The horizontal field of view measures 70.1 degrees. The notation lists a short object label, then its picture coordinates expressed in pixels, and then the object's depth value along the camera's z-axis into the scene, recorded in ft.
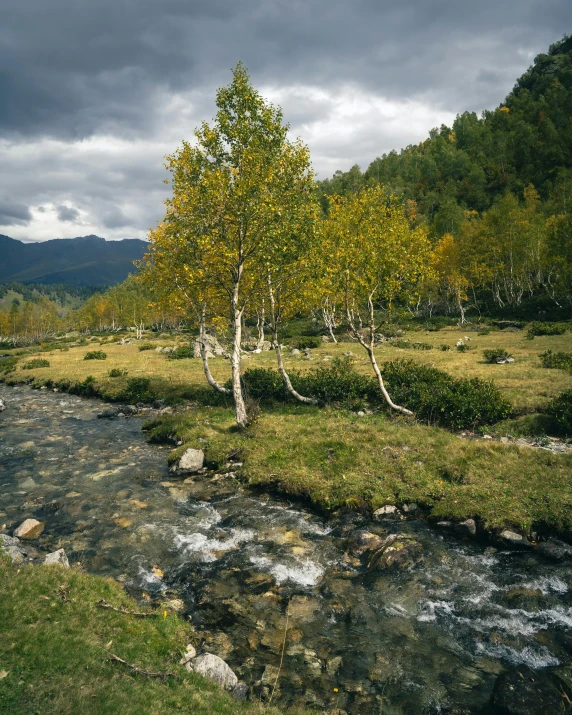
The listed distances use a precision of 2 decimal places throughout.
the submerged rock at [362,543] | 44.09
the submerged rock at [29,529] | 45.52
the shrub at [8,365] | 179.28
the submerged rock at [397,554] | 41.37
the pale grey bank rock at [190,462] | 66.24
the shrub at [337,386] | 92.79
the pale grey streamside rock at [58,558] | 36.65
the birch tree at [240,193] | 75.66
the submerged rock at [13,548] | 34.97
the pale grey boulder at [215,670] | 26.14
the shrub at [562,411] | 68.59
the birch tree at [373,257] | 79.46
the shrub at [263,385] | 99.04
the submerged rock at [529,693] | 25.36
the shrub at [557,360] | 106.11
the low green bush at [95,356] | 200.49
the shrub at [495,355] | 126.82
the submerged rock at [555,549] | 41.57
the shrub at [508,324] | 227.90
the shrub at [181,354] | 192.67
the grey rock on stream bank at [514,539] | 44.06
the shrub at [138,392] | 116.88
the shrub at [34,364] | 177.37
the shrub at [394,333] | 236.63
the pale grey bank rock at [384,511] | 51.34
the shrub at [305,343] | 192.97
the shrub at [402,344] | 181.02
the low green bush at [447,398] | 76.69
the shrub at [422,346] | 172.74
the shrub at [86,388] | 129.68
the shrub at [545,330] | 178.60
